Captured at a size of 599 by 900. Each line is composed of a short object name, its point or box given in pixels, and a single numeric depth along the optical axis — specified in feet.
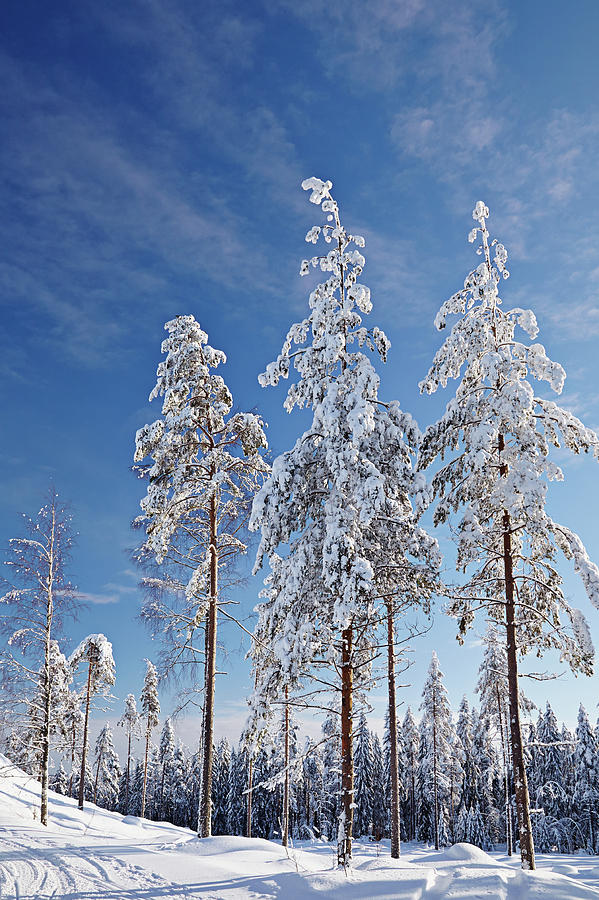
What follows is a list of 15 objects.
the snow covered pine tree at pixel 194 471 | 52.44
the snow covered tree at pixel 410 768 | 185.88
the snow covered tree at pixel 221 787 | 217.77
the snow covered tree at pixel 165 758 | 224.25
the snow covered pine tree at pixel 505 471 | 43.98
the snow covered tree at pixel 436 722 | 142.20
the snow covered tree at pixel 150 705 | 172.76
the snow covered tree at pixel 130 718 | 176.35
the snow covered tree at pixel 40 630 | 68.28
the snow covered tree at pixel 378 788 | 199.41
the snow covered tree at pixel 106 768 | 196.24
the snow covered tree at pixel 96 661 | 115.75
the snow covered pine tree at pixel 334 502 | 39.75
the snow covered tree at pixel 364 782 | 188.96
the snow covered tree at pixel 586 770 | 158.20
